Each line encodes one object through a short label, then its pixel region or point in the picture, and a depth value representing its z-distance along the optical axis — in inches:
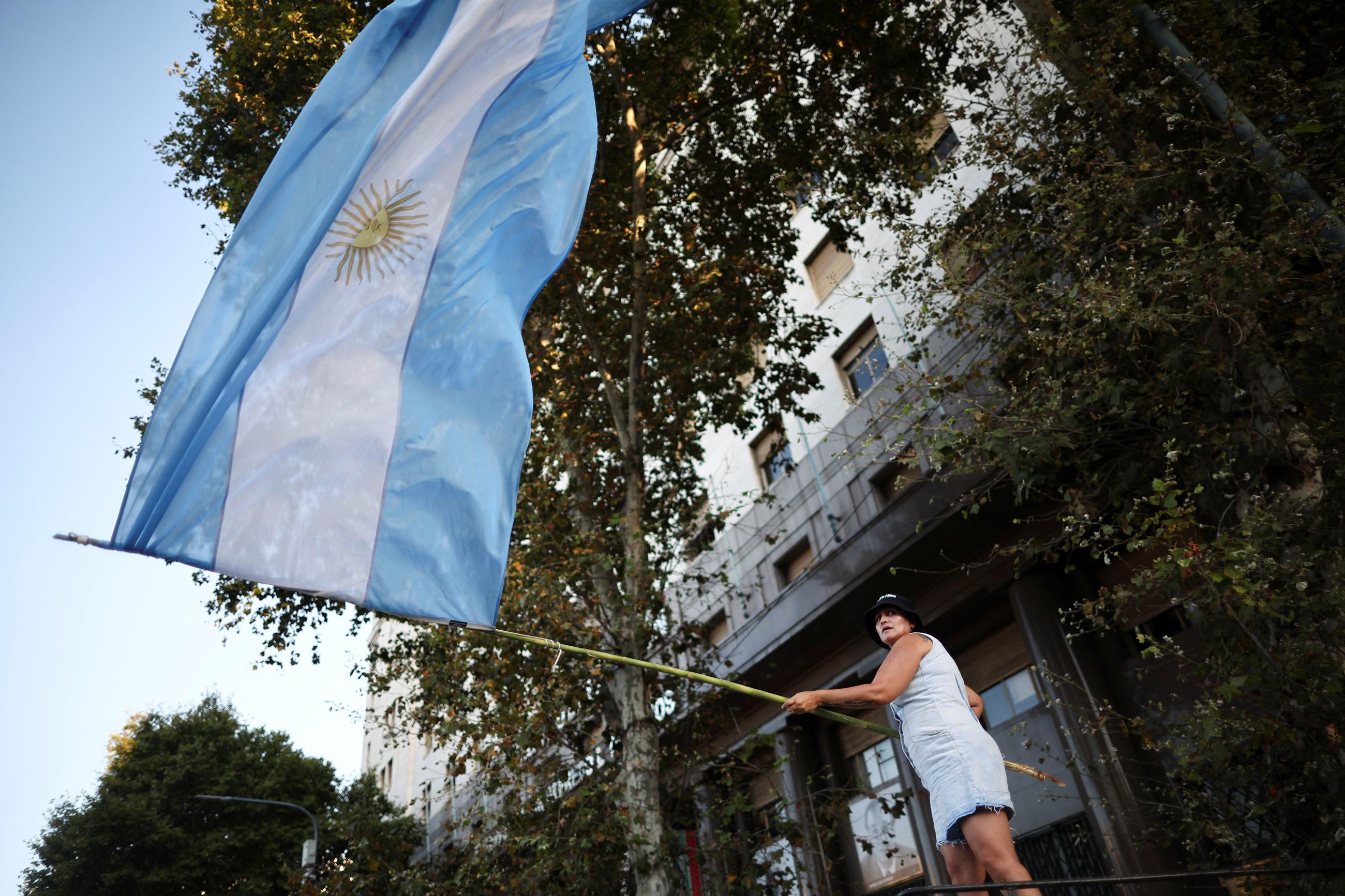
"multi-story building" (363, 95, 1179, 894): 422.3
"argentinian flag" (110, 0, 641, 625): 177.3
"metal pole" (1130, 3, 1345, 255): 243.4
